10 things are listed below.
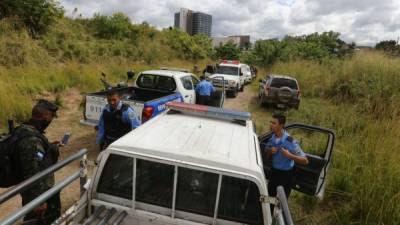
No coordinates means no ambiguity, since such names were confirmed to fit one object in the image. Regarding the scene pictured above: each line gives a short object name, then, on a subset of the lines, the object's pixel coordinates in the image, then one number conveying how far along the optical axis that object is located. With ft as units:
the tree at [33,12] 51.49
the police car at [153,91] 22.08
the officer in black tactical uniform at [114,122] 16.39
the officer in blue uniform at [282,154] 13.25
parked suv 43.86
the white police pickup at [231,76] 55.67
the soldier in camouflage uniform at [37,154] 9.07
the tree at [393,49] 49.98
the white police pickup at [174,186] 8.42
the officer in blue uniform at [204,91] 31.22
